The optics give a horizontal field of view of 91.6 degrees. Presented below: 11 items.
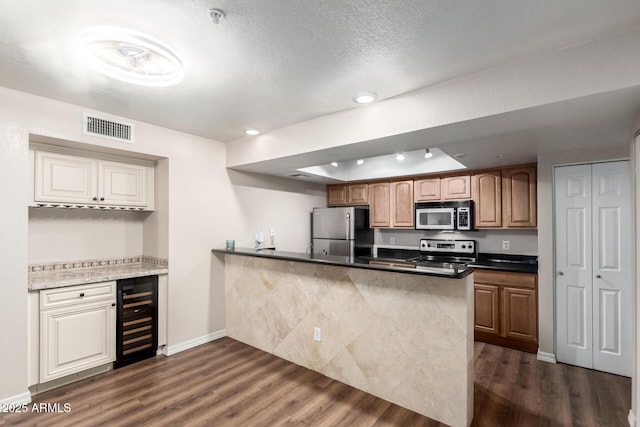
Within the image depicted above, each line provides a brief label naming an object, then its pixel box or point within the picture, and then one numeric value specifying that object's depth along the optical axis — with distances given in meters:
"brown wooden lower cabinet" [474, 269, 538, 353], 3.39
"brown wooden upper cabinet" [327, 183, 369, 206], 5.23
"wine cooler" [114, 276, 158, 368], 3.04
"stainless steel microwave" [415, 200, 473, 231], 4.12
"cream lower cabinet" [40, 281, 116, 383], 2.61
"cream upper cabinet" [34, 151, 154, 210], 2.80
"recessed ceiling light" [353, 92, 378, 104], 2.37
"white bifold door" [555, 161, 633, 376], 2.90
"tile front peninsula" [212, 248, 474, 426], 2.16
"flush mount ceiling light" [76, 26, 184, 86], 1.67
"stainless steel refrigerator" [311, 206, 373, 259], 4.91
